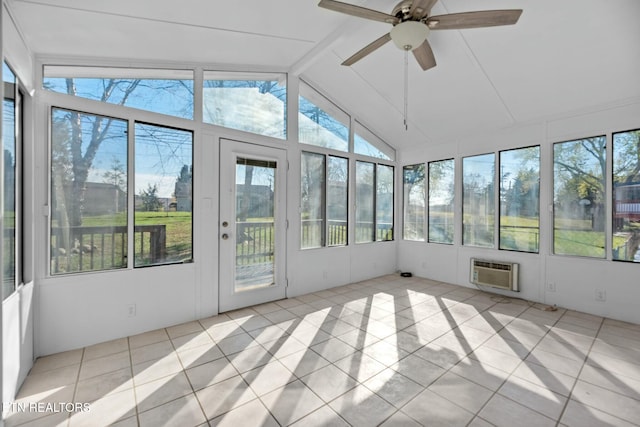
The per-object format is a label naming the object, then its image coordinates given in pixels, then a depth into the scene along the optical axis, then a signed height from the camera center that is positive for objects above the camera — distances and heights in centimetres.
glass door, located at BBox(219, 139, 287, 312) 354 -18
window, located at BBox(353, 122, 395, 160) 504 +124
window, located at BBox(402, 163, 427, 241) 540 +21
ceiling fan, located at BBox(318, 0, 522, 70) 201 +144
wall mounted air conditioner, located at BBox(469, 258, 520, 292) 410 -93
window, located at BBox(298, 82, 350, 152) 431 +144
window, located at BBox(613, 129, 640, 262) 331 +20
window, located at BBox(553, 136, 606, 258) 356 +20
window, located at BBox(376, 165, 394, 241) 543 +18
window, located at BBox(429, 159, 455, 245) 495 +20
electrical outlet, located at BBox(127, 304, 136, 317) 287 -101
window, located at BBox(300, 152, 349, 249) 434 +18
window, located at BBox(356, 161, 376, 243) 507 +18
